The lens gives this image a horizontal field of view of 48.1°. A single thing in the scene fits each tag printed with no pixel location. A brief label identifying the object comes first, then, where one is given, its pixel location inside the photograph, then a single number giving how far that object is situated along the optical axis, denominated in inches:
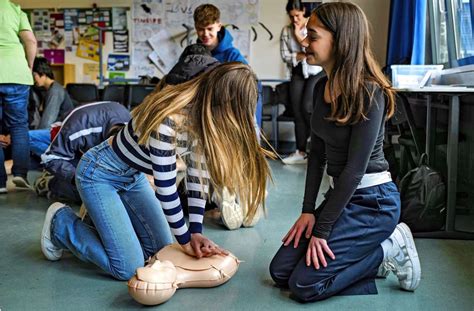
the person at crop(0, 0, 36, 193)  122.3
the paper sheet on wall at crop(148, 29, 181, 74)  233.1
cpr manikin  60.0
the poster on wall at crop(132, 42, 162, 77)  236.7
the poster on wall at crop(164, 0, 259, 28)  225.3
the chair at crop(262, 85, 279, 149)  211.3
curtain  166.7
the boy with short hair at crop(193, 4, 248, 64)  119.3
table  91.4
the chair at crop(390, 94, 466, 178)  111.6
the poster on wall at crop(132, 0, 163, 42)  234.1
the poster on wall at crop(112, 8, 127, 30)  238.1
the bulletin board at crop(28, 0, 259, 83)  226.7
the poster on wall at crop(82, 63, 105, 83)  241.3
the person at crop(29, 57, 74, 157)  160.1
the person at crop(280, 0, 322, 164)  180.1
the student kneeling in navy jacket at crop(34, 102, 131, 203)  103.3
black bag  93.3
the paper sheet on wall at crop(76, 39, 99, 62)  241.1
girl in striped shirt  60.8
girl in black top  62.3
